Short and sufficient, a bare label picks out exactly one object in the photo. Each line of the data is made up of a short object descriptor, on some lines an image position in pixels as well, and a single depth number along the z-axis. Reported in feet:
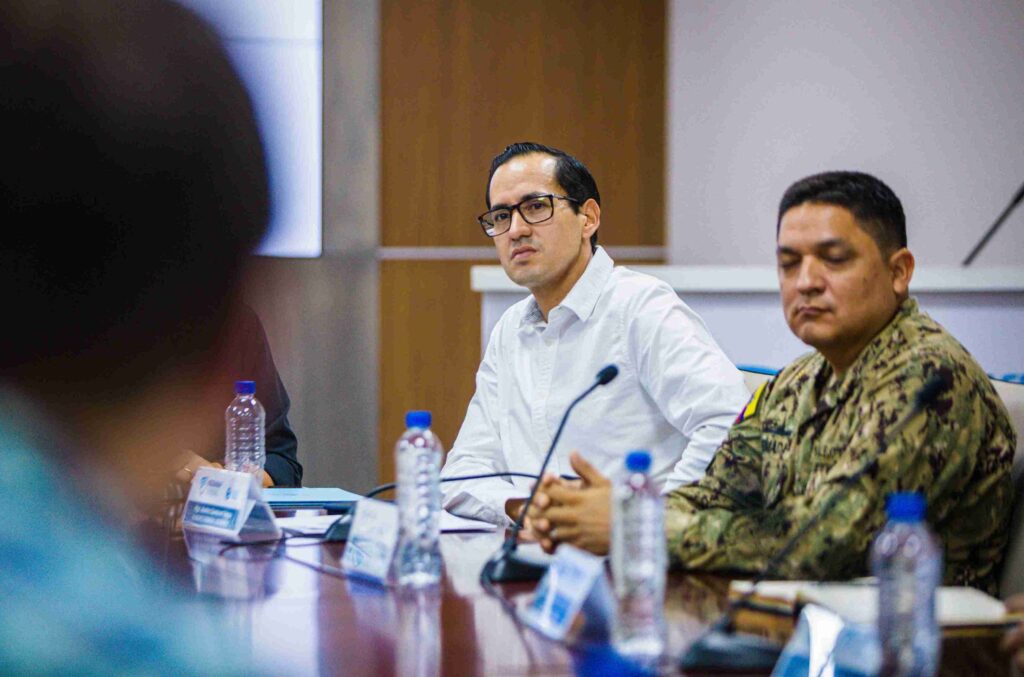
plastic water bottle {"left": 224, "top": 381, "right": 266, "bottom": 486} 13.58
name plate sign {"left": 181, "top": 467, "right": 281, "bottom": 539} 12.29
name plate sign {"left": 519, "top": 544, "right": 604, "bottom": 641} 10.22
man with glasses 14.05
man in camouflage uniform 11.12
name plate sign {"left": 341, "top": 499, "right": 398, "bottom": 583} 11.27
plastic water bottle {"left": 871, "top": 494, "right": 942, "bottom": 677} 9.64
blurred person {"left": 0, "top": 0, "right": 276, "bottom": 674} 4.44
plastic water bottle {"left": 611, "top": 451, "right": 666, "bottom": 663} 10.19
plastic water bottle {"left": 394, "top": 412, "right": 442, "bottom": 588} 11.33
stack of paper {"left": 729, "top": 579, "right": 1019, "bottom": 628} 10.25
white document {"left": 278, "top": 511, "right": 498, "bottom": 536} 12.56
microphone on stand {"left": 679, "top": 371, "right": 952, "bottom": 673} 9.96
